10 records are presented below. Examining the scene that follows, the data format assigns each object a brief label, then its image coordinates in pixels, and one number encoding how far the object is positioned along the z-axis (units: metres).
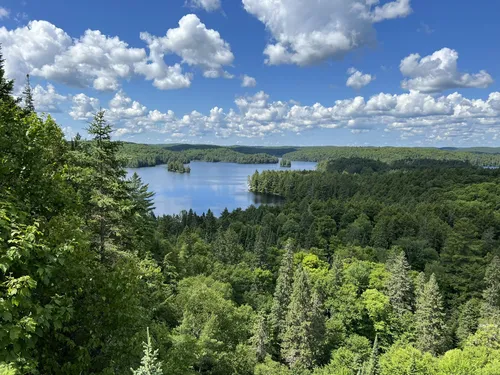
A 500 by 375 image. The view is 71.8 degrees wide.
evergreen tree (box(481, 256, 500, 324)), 36.86
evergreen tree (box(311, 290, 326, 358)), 32.59
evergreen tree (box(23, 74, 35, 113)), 25.27
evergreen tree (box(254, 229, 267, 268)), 51.84
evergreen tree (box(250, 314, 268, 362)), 30.31
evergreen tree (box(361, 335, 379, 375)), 23.88
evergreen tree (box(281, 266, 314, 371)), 31.19
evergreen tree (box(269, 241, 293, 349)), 36.19
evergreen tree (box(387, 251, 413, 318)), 41.56
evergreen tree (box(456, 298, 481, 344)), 39.53
